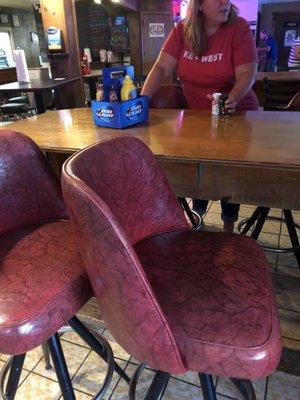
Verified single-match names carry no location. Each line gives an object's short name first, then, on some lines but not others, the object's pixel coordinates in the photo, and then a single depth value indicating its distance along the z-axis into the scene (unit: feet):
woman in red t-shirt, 5.83
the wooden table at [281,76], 11.45
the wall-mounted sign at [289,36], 35.99
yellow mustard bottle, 4.90
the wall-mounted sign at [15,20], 33.09
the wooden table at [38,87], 14.38
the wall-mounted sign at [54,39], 16.57
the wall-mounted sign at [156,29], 23.82
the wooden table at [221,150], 3.79
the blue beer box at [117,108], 4.96
